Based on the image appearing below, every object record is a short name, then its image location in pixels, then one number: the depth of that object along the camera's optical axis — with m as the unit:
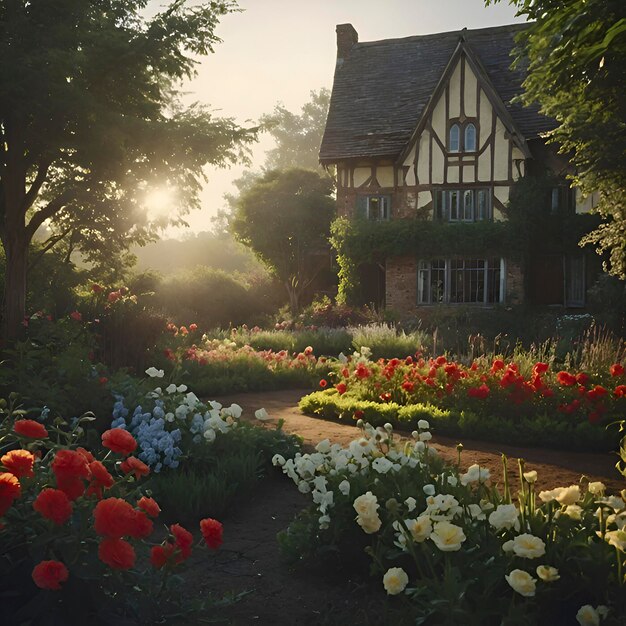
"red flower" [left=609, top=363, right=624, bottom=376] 8.13
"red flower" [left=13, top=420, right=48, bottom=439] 3.01
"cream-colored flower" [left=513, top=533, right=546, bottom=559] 2.88
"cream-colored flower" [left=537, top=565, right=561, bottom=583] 2.89
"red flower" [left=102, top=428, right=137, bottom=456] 3.18
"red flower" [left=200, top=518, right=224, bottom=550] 3.00
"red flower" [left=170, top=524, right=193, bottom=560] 2.78
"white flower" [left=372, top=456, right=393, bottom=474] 4.16
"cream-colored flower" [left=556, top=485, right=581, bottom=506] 3.26
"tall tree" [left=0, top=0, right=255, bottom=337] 12.33
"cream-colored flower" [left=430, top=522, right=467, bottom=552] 2.95
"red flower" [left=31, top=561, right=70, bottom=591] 2.39
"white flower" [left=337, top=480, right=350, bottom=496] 3.95
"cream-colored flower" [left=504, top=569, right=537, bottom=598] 2.79
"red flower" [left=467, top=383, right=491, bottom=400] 8.55
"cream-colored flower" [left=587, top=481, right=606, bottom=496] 3.50
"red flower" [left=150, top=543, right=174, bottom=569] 2.75
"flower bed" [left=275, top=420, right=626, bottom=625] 2.99
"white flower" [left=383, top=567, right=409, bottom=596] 3.00
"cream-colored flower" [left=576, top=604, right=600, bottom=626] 2.87
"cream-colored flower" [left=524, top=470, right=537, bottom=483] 3.52
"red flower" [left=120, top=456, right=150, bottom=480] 3.14
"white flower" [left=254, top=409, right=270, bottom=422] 5.57
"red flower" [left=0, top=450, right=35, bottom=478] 2.72
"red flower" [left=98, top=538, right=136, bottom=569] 2.46
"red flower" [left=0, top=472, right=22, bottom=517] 2.51
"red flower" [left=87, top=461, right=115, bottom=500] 2.83
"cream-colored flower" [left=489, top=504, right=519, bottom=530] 3.13
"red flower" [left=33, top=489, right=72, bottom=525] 2.51
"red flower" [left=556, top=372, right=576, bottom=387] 8.23
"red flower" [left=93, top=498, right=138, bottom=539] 2.47
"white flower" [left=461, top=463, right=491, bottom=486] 3.77
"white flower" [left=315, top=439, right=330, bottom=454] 4.50
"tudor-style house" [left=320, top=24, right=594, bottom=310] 23.45
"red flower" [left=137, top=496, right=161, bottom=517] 2.79
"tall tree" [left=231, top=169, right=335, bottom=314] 30.61
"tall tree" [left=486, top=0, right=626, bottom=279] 7.91
